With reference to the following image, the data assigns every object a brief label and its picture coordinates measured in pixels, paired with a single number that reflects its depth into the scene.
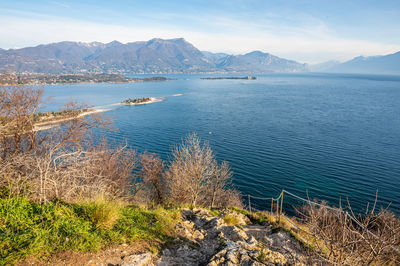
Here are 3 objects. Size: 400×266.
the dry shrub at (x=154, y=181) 29.97
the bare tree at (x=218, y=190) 29.63
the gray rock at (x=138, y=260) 6.12
